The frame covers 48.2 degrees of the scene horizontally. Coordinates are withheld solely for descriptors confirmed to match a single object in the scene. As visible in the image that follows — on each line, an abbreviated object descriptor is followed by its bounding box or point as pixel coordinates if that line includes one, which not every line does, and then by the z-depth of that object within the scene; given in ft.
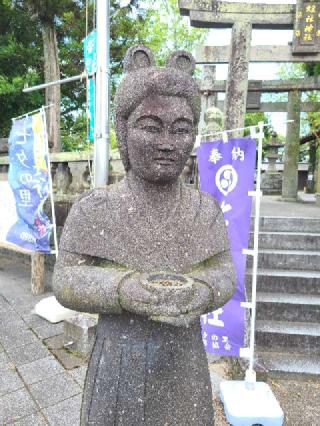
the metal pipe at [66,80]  15.97
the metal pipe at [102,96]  14.62
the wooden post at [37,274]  20.44
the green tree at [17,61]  35.06
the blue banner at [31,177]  17.95
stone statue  5.63
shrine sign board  23.41
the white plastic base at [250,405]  10.64
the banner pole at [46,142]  17.37
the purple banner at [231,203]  11.73
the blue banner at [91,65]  15.34
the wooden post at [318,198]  35.83
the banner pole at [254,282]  11.51
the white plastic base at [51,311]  17.03
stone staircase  15.12
